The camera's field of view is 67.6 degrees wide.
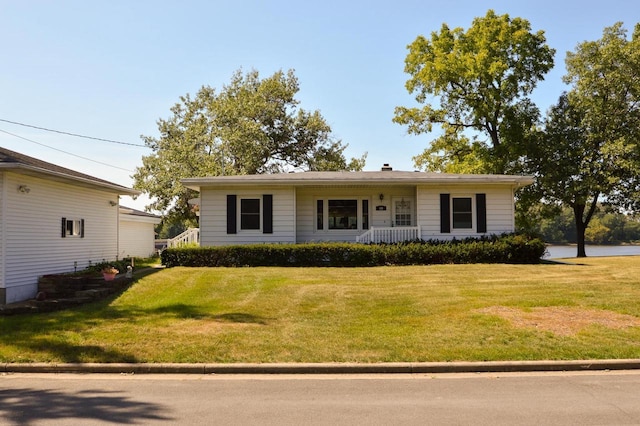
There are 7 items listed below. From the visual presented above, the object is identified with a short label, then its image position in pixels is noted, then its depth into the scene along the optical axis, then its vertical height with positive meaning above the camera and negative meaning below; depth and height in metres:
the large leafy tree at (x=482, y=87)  30.03 +9.33
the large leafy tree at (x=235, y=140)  34.53 +7.33
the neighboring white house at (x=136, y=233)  24.55 -0.05
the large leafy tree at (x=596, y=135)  29.03 +5.81
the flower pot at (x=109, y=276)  13.96 -1.28
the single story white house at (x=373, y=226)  19.14 +0.82
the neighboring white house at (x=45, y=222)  12.80 +0.34
